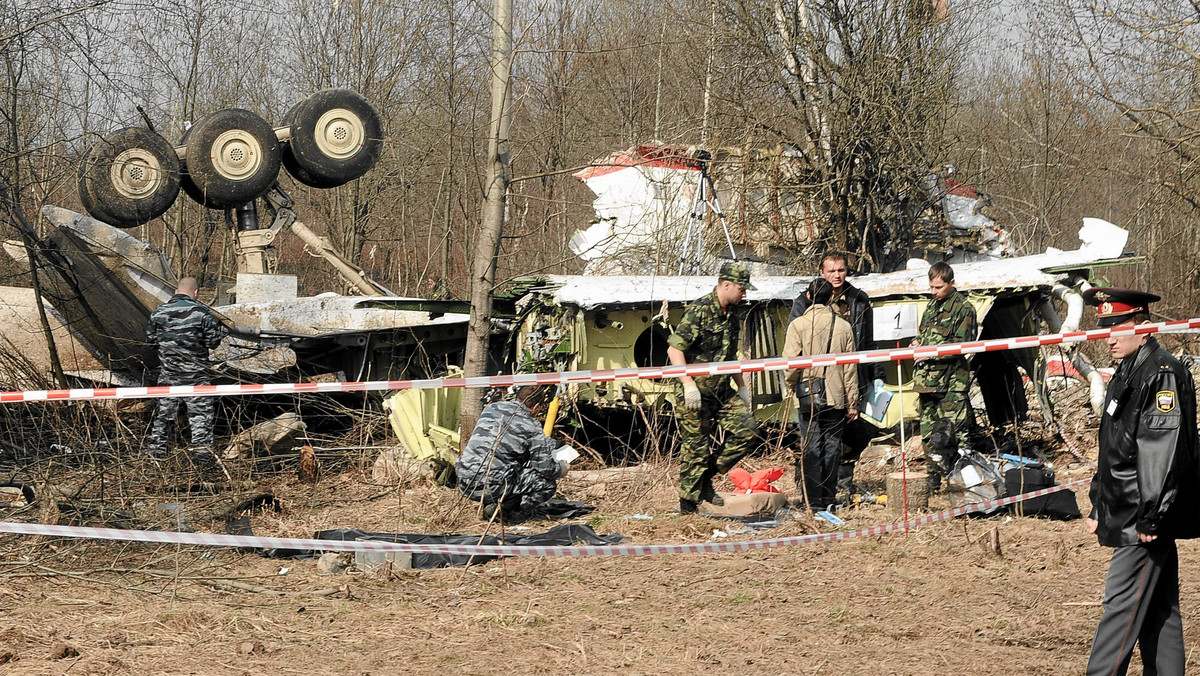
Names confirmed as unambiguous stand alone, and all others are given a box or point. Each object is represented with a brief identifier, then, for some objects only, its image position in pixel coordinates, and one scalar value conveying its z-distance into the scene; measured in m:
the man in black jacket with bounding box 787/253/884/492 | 15.23
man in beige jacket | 14.64
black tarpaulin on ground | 12.62
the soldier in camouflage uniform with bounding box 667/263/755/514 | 14.16
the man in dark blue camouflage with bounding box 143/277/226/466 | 17.41
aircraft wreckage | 18.02
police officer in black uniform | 7.50
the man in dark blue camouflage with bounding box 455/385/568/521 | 14.02
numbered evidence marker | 18.86
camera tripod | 22.54
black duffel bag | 14.20
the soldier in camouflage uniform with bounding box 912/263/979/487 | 15.48
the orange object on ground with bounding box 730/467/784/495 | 15.29
